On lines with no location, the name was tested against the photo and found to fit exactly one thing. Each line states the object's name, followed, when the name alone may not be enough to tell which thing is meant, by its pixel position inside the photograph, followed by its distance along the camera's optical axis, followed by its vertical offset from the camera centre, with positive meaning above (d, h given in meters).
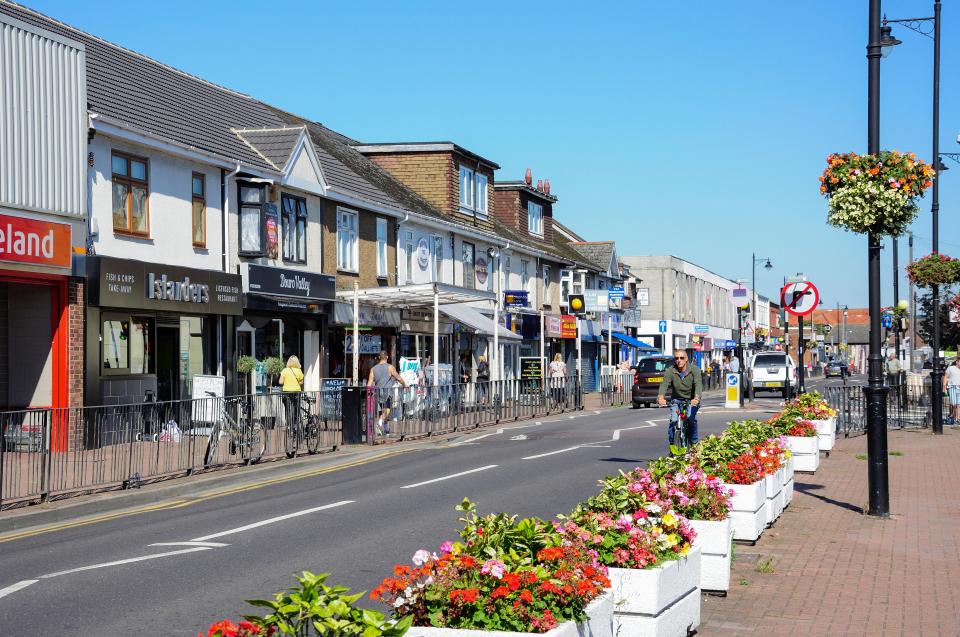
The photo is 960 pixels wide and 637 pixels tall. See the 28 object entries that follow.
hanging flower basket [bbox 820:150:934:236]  11.84 +1.59
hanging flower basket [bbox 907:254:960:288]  24.84 +1.53
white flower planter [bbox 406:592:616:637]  4.51 -1.25
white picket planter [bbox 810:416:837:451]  18.80 -1.60
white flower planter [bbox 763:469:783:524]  10.86 -1.57
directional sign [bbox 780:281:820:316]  15.71 +0.60
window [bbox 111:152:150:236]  21.77 +2.96
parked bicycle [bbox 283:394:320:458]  19.00 -1.52
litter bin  21.50 -1.40
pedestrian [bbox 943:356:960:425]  26.05 -1.19
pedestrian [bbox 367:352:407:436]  22.48 -0.93
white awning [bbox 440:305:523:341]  35.41 +0.70
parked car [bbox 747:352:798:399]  44.09 -1.29
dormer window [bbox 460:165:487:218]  42.06 +5.76
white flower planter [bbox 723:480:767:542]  9.94 -1.55
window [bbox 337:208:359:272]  30.53 +2.83
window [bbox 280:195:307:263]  27.45 +2.87
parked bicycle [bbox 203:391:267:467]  17.11 -1.50
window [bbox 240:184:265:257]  25.67 +2.84
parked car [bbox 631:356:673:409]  37.41 -1.34
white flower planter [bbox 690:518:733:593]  7.91 -1.52
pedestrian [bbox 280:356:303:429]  22.55 -0.73
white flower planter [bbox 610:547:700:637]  5.97 -1.42
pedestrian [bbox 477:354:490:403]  36.53 -0.95
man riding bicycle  15.06 -0.64
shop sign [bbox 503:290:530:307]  40.01 +1.55
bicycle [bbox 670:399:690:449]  15.14 -1.15
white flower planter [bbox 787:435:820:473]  15.91 -1.64
